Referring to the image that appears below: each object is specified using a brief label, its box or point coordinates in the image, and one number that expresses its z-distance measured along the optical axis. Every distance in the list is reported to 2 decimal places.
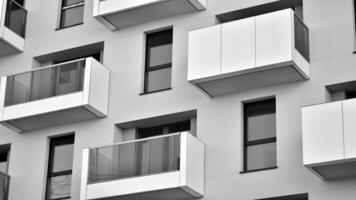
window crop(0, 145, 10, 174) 30.97
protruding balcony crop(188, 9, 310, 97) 26.22
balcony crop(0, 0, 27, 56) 31.61
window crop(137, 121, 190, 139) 28.69
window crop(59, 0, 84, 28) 31.92
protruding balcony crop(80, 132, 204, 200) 26.53
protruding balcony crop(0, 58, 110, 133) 29.19
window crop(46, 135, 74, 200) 29.51
